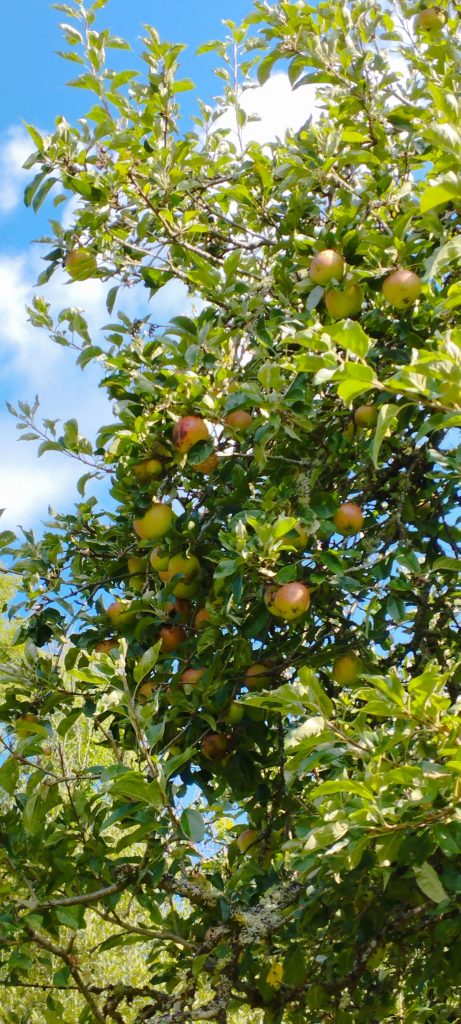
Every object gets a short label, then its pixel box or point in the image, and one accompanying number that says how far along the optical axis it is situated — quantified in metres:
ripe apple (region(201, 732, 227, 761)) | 2.65
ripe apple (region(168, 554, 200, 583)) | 2.63
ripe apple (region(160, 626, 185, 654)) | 2.70
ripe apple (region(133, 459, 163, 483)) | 2.66
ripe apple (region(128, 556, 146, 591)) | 2.86
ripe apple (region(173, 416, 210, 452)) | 2.47
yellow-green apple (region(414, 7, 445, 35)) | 2.95
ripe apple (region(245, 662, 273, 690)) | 2.53
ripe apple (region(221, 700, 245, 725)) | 2.55
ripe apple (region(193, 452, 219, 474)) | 2.62
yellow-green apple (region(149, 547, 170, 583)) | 2.60
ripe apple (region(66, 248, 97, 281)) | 2.90
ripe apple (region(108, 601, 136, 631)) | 2.75
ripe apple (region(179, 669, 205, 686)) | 2.54
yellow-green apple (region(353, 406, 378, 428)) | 2.49
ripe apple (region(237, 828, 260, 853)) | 2.84
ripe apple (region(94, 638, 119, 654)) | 2.86
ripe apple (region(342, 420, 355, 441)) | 2.57
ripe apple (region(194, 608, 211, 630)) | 2.63
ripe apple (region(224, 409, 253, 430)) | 2.54
